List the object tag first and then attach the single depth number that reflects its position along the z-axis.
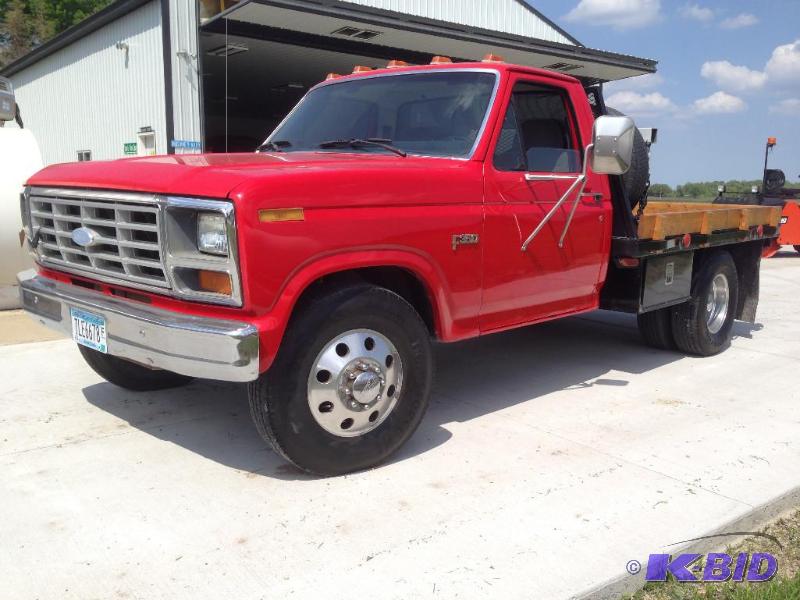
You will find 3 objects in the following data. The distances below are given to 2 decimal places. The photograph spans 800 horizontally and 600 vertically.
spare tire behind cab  5.43
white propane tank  6.95
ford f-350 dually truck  3.04
